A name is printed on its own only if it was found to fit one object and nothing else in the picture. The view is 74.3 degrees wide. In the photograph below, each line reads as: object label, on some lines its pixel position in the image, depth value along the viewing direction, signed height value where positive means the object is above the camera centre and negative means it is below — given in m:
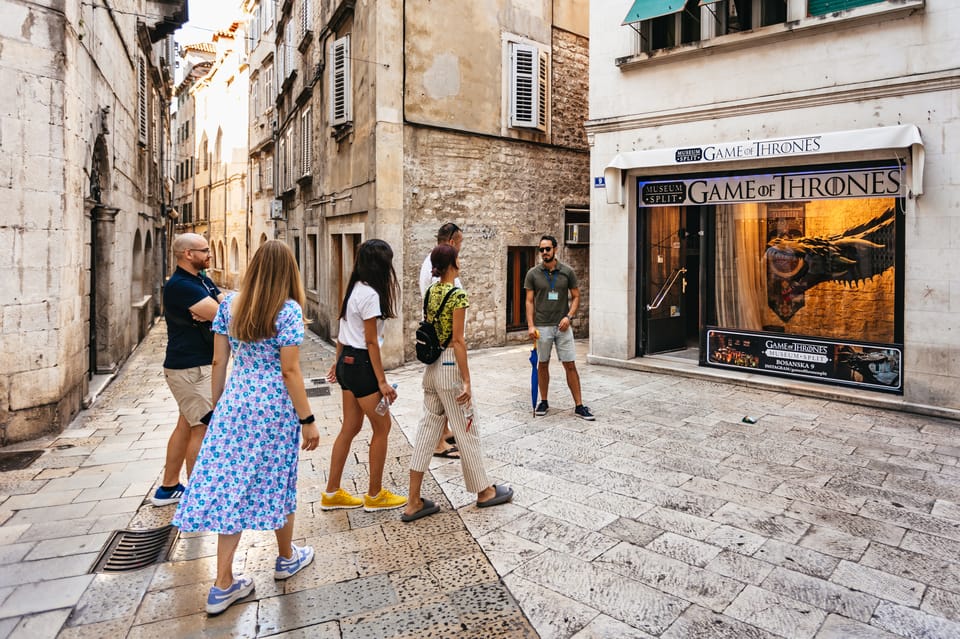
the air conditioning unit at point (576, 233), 14.21 +1.34
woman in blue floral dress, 3.32 -0.73
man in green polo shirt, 7.28 -0.21
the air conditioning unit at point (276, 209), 20.53 +2.69
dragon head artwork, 8.07 +0.46
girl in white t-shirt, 4.39 -0.36
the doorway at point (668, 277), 10.55 +0.27
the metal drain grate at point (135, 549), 3.96 -1.70
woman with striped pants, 4.49 -0.75
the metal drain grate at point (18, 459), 5.77 -1.58
